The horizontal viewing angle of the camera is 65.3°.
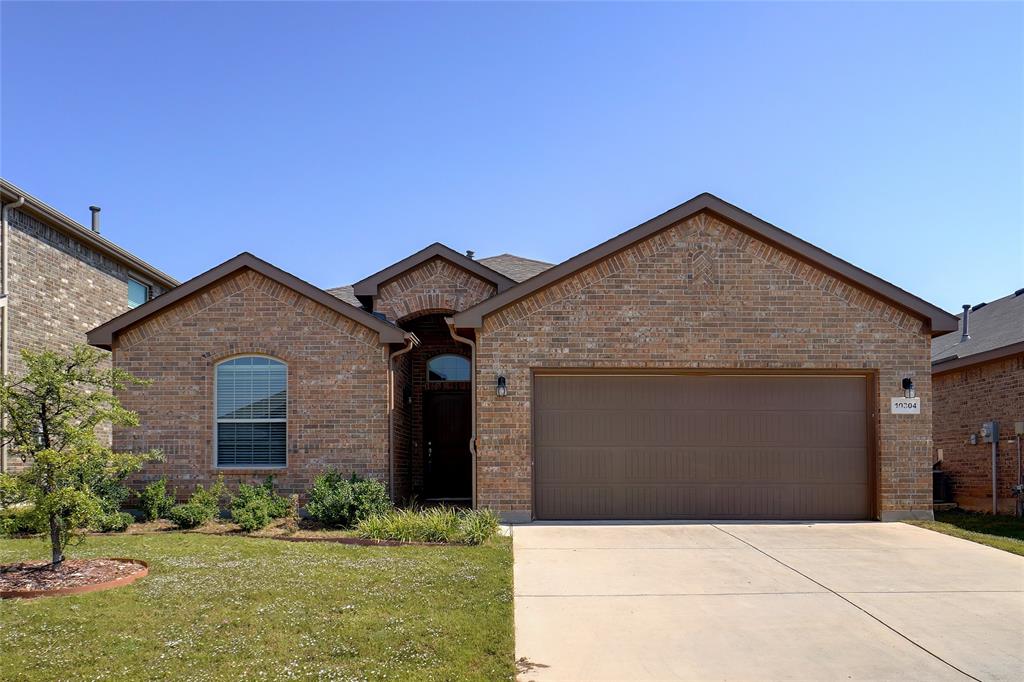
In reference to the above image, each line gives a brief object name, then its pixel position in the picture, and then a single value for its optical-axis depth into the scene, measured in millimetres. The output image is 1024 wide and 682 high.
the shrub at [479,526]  10590
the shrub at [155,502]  12289
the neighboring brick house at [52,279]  15586
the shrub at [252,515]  11477
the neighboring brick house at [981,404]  14945
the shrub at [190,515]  11602
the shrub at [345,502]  11789
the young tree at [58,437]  8156
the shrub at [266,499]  11984
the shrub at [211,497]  11938
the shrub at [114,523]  11112
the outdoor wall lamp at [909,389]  12953
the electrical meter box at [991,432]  15211
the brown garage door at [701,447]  12859
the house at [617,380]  12781
